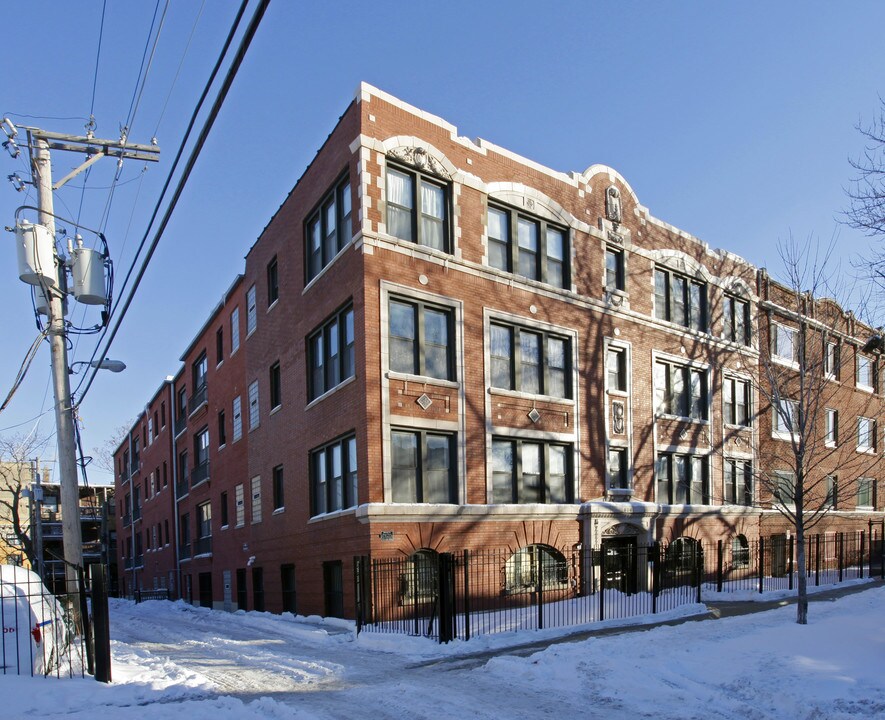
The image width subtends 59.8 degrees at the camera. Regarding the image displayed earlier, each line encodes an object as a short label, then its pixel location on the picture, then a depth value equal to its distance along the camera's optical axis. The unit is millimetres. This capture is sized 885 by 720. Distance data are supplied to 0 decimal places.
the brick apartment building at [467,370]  19609
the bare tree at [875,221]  12659
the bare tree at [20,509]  26478
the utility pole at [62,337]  13352
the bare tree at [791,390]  30500
